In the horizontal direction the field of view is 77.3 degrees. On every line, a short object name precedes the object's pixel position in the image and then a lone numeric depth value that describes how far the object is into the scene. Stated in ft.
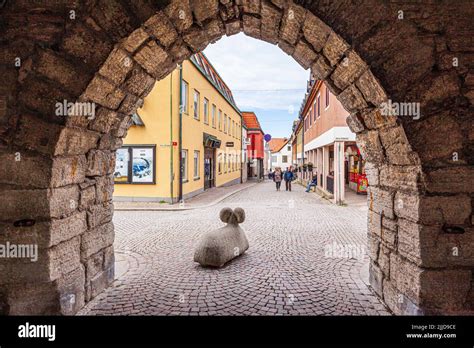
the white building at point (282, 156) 196.34
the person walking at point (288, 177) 62.75
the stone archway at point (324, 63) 8.55
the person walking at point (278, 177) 64.97
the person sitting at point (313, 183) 60.75
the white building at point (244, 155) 103.65
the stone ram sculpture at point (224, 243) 15.35
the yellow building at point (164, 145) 40.81
